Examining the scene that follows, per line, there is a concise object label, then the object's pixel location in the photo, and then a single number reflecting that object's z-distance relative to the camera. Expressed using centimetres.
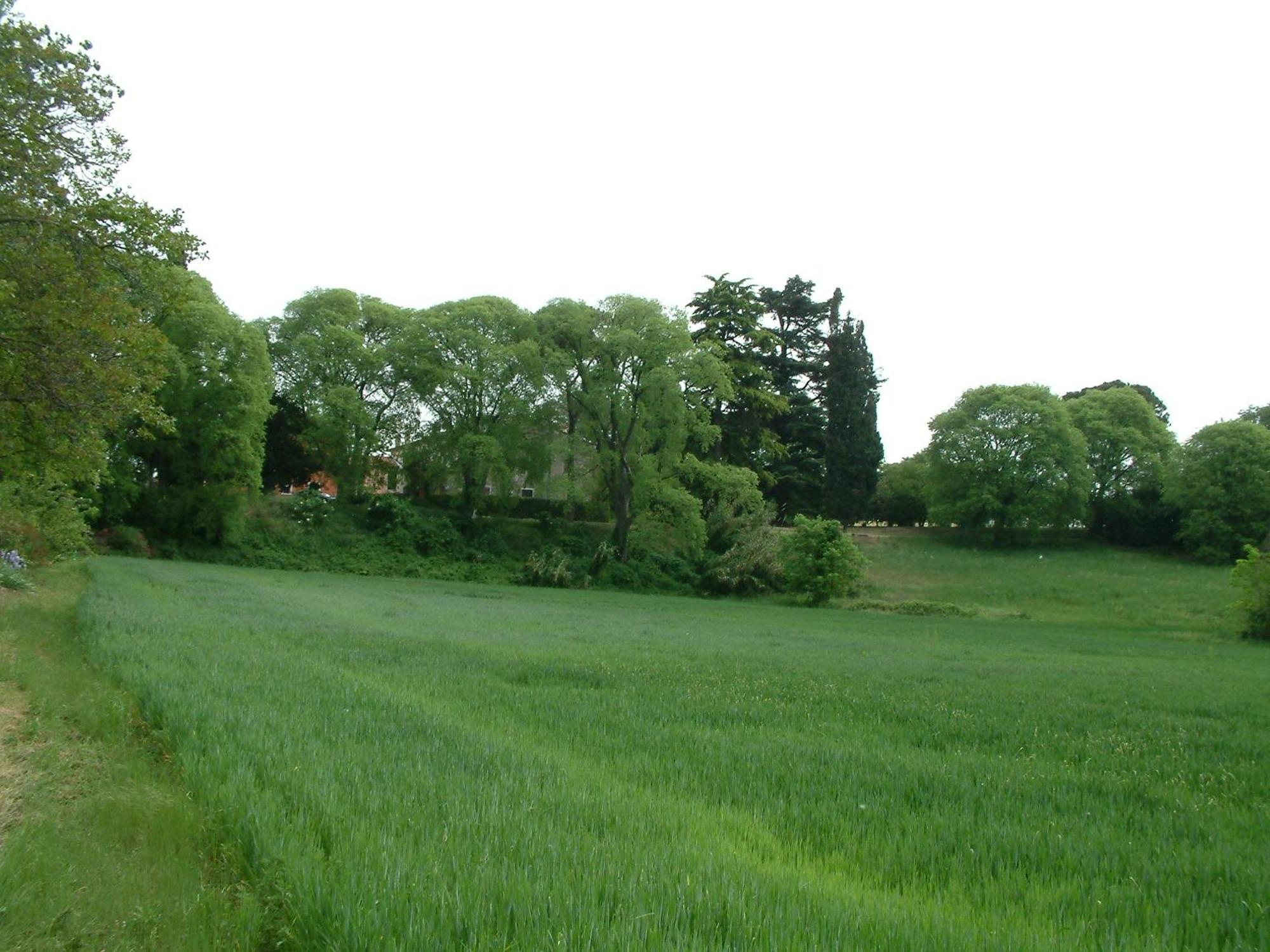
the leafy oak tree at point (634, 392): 4794
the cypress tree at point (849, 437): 5947
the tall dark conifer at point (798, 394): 6150
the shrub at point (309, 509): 4781
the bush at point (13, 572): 1750
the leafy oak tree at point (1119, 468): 6012
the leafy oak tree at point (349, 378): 4938
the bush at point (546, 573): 4741
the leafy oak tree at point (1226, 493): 5266
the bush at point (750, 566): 4641
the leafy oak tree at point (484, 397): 4934
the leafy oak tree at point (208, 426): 3994
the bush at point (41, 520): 2197
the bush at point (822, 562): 4156
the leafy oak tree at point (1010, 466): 5503
